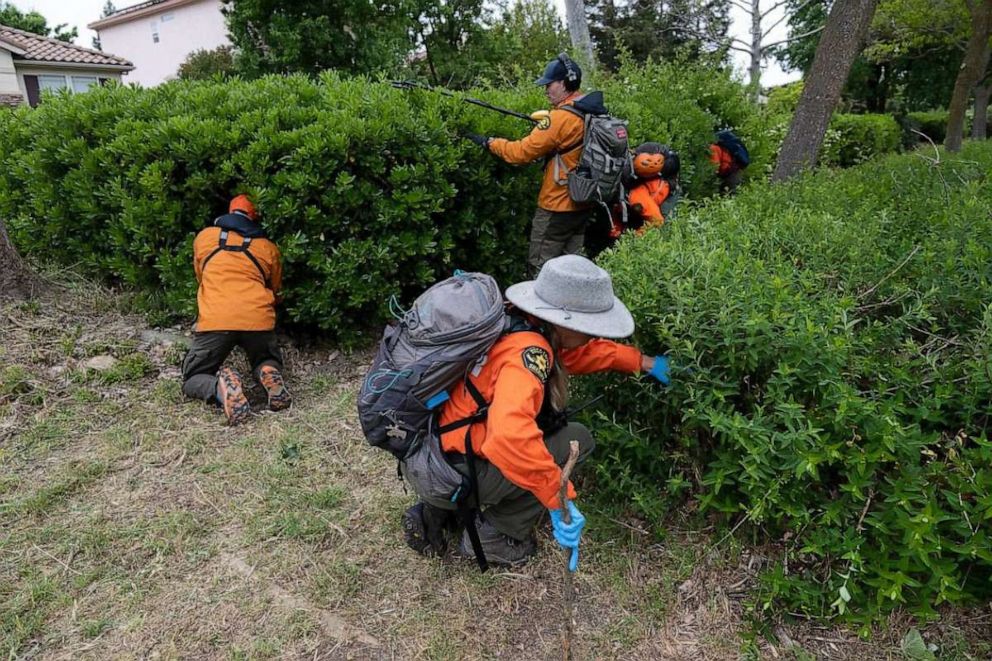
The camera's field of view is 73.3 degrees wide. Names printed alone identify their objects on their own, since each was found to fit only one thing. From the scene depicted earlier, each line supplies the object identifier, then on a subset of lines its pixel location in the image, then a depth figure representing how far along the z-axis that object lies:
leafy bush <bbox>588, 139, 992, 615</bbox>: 2.21
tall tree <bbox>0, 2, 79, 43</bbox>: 34.91
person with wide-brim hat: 2.19
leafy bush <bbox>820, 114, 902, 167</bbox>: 16.83
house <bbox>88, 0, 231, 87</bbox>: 33.31
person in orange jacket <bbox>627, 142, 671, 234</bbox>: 5.27
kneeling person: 4.08
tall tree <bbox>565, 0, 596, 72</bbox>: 9.66
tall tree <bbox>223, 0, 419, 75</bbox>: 10.18
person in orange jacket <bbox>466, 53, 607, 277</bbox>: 4.73
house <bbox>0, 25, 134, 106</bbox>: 24.56
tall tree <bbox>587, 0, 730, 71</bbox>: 25.64
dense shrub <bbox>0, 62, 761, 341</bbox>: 4.33
